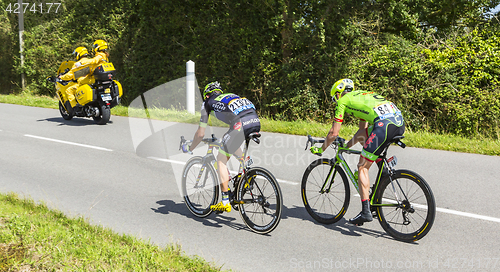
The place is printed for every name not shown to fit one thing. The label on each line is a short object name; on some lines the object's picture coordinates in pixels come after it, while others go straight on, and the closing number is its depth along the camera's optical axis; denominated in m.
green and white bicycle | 4.48
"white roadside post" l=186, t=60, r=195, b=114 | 13.21
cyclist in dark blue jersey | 4.98
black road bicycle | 4.75
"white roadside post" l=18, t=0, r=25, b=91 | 22.06
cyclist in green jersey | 4.73
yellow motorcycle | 12.02
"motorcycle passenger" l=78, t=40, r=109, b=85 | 11.97
